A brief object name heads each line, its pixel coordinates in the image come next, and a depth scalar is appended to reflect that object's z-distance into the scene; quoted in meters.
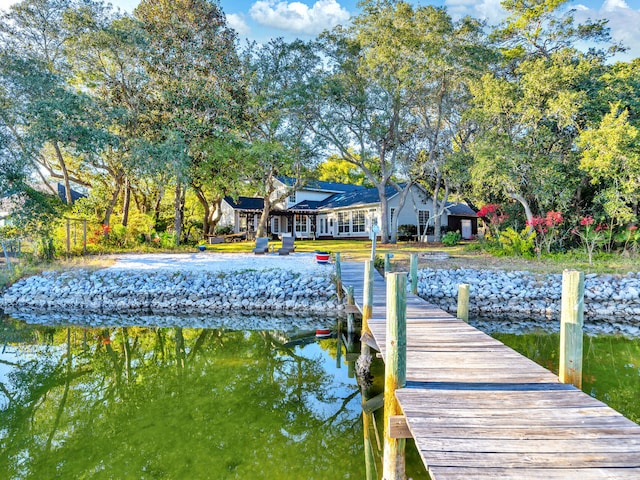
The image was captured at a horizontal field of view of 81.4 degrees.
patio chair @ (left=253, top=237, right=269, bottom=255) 16.84
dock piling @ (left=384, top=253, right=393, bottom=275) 10.67
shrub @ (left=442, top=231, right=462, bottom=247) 21.83
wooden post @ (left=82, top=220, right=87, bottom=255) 15.97
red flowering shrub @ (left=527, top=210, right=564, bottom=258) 13.98
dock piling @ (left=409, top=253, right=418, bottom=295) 8.58
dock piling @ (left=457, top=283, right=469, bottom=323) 6.26
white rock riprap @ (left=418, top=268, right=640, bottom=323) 10.10
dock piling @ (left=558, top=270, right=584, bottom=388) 3.47
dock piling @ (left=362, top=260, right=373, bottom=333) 6.21
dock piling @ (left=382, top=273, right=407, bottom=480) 3.09
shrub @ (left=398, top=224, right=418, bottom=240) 26.30
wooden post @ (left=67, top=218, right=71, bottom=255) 15.36
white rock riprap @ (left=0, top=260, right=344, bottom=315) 10.82
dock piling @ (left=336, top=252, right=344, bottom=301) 10.23
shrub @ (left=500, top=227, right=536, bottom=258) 14.62
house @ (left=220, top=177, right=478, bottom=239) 27.22
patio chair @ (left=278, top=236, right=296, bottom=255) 16.69
